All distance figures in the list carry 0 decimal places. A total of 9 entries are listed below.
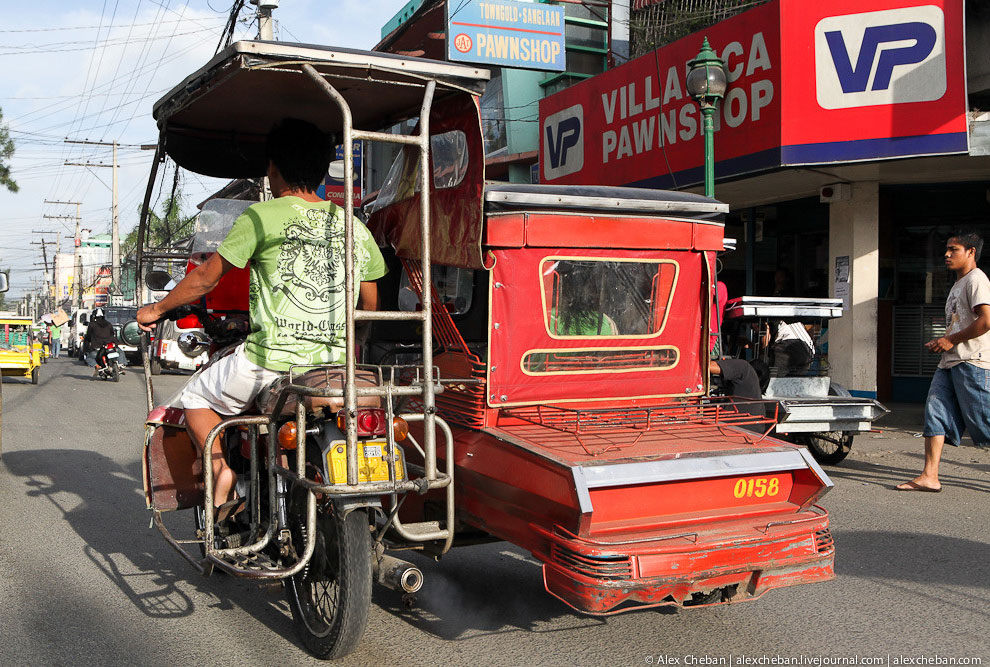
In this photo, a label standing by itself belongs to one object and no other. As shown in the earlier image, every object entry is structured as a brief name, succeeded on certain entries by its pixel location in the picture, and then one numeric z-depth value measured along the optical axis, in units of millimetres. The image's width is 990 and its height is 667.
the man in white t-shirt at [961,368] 6828
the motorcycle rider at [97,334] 22375
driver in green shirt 3902
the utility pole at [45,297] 86850
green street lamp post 10039
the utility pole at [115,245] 43812
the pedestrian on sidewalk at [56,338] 44819
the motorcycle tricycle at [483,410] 3506
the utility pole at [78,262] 68500
